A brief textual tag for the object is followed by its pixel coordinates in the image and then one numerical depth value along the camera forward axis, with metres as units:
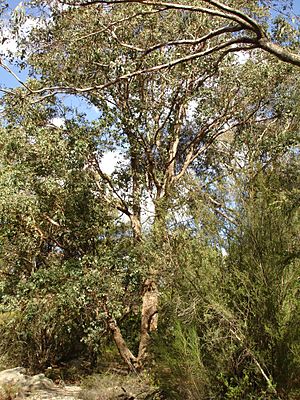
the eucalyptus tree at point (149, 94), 9.48
